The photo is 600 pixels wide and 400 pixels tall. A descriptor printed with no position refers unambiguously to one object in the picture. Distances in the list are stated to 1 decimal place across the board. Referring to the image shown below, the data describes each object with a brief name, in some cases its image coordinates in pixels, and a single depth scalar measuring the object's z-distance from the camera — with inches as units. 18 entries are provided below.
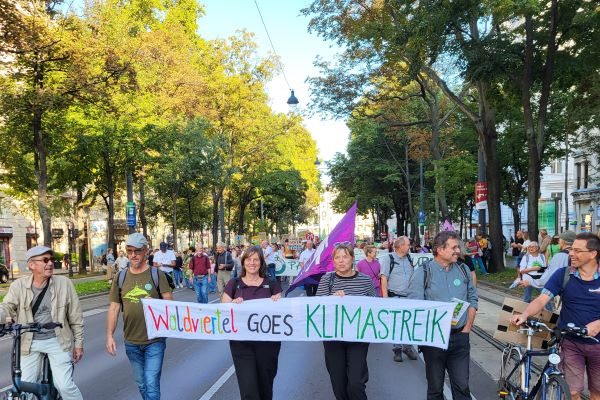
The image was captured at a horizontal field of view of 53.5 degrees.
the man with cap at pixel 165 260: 719.8
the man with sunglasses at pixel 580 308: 177.9
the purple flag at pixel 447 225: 835.9
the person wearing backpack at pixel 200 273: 557.6
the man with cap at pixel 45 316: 188.4
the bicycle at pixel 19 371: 182.5
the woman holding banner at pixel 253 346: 192.2
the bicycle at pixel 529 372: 176.1
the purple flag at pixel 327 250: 247.8
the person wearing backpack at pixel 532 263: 449.2
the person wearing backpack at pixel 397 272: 329.1
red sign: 914.7
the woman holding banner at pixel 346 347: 192.9
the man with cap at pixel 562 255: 286.8
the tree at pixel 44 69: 688.4
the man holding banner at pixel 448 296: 195.0
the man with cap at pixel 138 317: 198.2
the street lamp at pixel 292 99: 1171.0
